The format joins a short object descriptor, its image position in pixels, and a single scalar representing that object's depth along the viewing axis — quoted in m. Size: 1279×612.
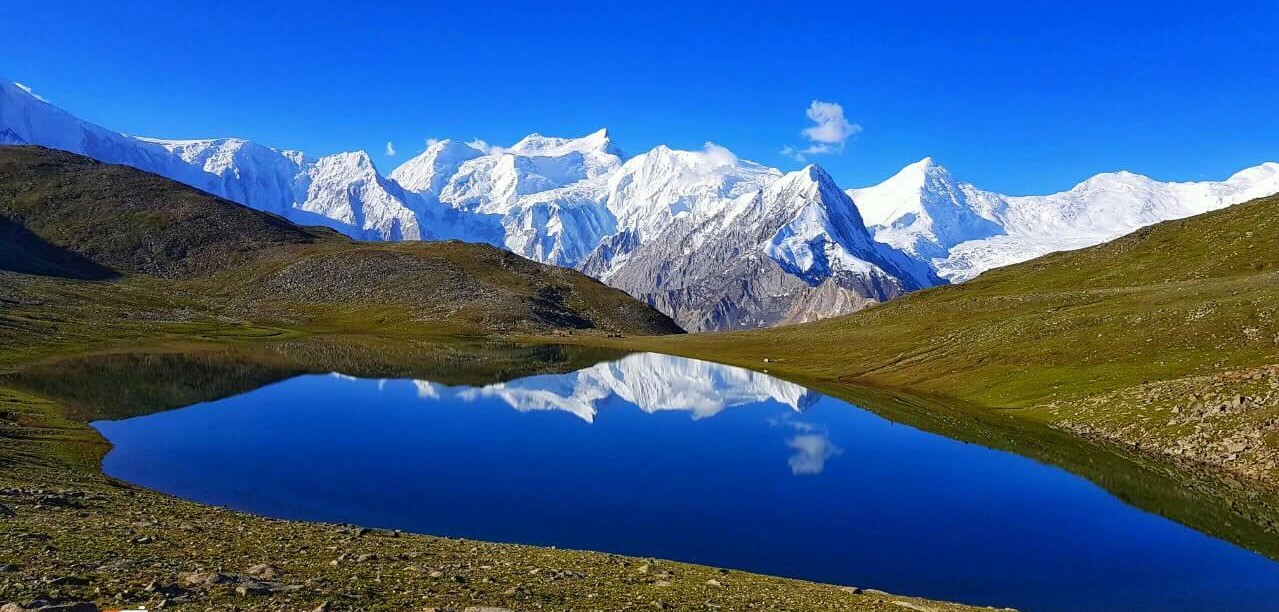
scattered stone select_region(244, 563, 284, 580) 19.61
